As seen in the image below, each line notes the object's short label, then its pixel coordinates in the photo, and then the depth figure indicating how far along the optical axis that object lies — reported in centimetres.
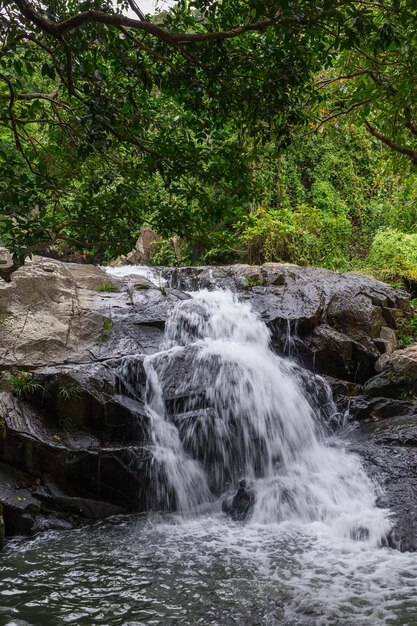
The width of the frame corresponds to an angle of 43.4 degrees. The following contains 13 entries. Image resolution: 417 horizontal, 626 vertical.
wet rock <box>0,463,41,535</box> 561
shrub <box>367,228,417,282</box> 1227
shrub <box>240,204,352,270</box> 1299
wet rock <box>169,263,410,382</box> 927
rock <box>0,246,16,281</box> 830
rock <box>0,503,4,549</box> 520
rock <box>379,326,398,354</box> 963
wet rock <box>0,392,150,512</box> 627
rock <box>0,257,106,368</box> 765
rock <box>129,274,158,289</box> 1038
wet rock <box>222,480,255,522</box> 608
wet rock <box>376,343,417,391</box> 859
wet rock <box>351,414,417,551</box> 550
